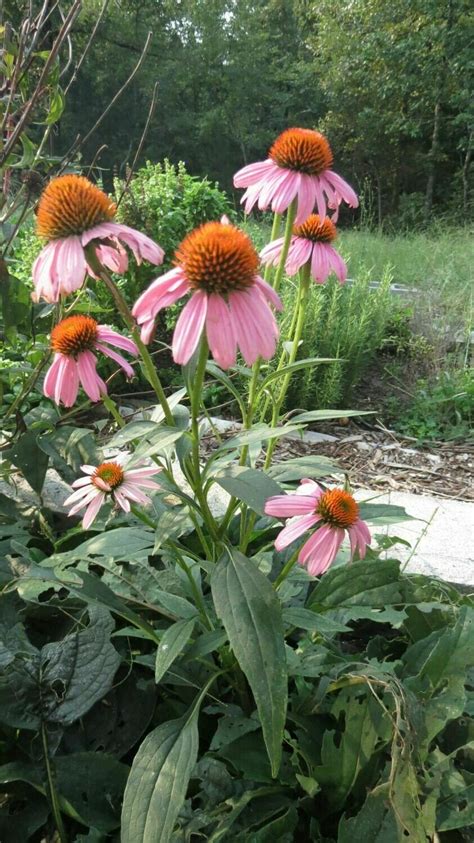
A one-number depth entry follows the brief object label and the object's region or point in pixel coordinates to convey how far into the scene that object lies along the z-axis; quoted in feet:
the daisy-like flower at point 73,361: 1.22
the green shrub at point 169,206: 4.04
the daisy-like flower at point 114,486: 1.32
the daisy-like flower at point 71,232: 1.02
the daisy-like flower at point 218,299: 0.96
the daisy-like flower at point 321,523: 1.24
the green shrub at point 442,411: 3.22
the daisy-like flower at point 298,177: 1.26
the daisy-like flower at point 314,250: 1.38
